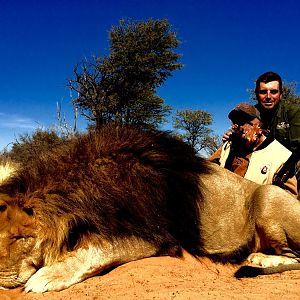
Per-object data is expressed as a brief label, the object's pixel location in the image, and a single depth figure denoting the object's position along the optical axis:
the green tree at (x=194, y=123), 39.03
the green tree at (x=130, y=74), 23.70
